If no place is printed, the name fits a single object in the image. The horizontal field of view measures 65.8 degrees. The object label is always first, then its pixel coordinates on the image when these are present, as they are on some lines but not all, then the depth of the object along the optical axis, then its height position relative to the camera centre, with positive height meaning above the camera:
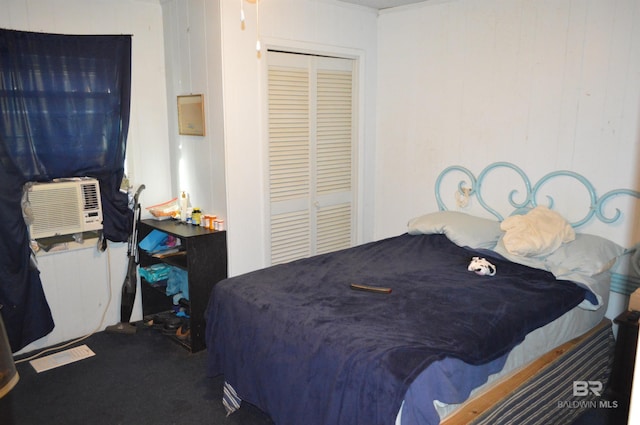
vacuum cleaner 3.79 -1.12
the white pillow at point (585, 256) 2.87 -0.70
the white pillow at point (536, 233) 2.96 -0.59
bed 2.02 -0.88
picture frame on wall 3.59 +0.15
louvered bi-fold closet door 3.76 -0.15
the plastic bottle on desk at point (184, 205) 3.82 -0.54
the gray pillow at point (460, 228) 3.35 -0.65
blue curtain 3.22 +0.03
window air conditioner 3.34 -0.50
